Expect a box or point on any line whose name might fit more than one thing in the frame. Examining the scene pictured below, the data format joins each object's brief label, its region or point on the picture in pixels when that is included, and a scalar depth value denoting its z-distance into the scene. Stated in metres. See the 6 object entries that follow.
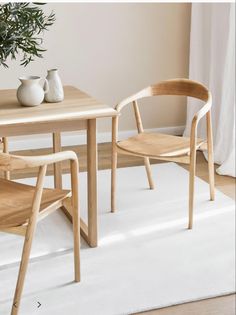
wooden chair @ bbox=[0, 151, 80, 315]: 1.98
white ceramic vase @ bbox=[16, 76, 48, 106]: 2.62
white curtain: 3.84
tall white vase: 2.71
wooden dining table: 2.46
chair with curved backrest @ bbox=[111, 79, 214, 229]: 2.89
